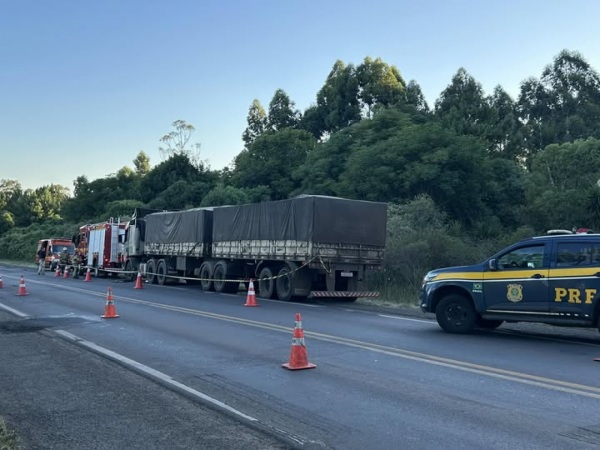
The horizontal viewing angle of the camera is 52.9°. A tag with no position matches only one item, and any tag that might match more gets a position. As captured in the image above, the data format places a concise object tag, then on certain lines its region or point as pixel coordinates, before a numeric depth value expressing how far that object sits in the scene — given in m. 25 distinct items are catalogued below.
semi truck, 18.33
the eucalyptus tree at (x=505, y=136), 47.53
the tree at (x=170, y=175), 66.44
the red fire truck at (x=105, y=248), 33.00
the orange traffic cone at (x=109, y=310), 13.84
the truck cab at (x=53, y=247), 43.79
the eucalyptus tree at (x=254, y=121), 69.31
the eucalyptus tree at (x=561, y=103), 48.41
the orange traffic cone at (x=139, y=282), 24.00
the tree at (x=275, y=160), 53.69
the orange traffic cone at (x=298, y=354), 8.09
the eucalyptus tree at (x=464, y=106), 46.34
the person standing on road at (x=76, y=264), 35.12
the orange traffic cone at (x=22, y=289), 20.72
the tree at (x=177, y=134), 71.28
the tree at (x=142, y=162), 102.31
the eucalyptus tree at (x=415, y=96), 51.89
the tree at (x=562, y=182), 30.83
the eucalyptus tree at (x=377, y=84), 54.56
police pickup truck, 9.81
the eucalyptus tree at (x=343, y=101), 56.09
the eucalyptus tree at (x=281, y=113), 65.62
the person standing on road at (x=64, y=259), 39.38
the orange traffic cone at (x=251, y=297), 16.82
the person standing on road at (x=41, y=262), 37.15
